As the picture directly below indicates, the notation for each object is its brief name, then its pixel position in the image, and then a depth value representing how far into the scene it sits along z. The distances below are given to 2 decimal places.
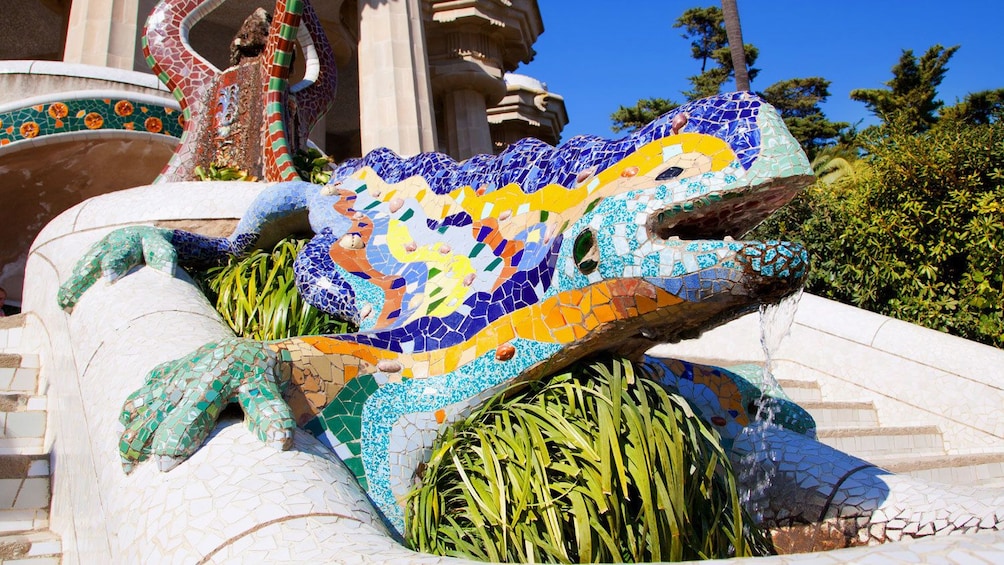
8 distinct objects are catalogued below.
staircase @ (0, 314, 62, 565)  2.71
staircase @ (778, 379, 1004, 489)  4.50
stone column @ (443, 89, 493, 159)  16.00
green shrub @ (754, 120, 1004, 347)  7.56
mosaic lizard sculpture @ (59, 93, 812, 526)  2.23
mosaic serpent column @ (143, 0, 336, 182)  5.37
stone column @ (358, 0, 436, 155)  11.67
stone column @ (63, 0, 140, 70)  9.80
